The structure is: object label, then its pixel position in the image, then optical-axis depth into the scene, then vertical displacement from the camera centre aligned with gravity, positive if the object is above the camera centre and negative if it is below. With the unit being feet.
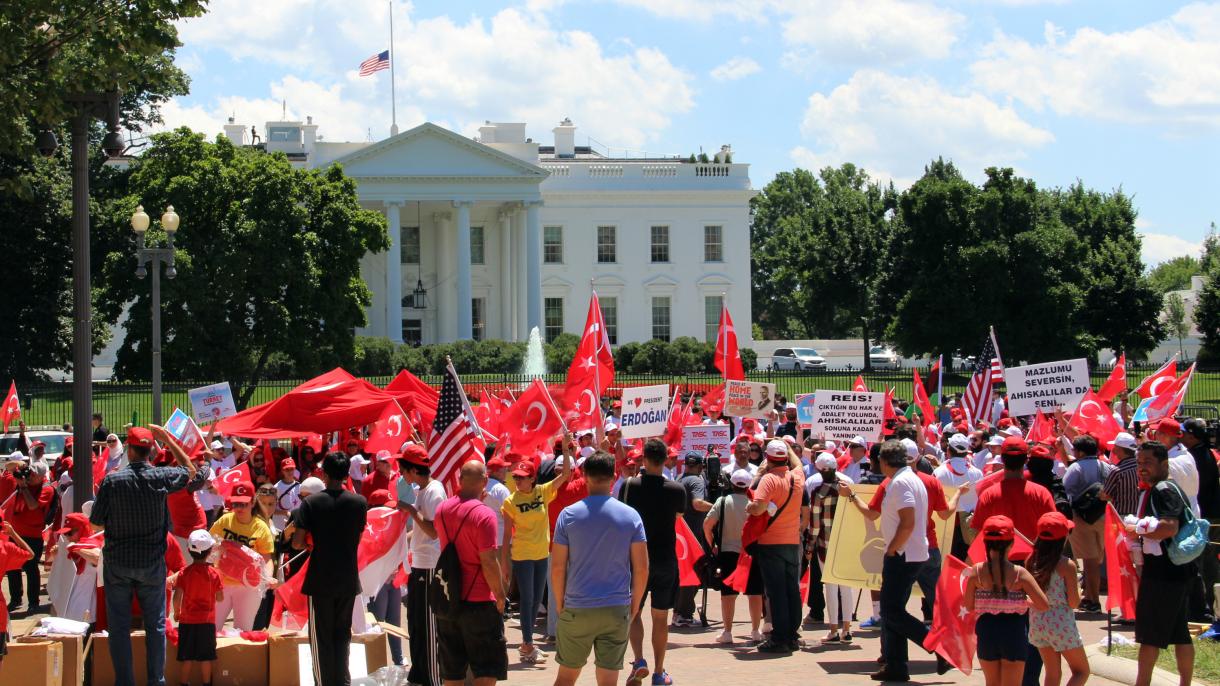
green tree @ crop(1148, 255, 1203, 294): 338.44 +22.99
